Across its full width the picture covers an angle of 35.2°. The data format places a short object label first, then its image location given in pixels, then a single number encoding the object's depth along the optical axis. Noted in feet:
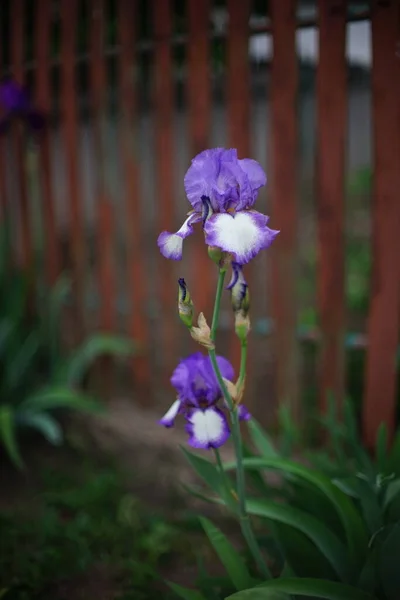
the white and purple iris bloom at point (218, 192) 3.70
